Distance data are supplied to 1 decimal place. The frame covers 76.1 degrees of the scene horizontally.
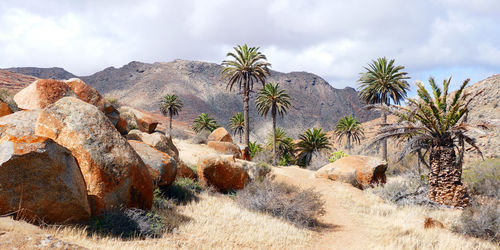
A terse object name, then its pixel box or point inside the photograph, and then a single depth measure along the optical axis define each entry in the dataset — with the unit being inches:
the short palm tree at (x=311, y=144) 1462.8
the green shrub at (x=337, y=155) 1191.1
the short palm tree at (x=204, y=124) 2204.7
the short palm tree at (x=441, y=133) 535.8
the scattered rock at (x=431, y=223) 396.5
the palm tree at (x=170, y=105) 2337.5
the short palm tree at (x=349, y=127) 1658.5
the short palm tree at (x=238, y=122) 2004.2
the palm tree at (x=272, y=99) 1439.0
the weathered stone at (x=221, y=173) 518.0
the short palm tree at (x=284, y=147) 1633.9
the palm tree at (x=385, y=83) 1253.1
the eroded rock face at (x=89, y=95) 550.5
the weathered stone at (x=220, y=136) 1429.3
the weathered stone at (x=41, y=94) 451.7
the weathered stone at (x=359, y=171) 758.5
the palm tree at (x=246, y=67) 1278.3
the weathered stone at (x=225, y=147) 1166.5
